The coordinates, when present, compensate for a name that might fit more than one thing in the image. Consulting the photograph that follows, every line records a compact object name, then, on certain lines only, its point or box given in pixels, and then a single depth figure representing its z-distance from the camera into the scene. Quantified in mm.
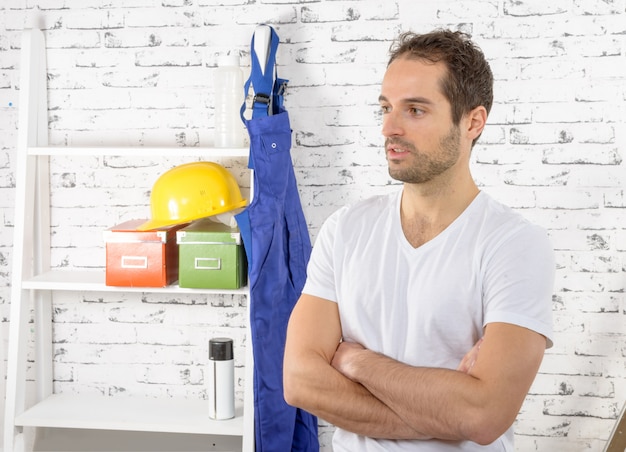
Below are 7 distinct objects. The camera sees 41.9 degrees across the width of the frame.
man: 1689
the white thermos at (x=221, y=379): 2986
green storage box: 2869
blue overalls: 2869
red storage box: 2902
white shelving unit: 2961
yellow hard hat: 2871
